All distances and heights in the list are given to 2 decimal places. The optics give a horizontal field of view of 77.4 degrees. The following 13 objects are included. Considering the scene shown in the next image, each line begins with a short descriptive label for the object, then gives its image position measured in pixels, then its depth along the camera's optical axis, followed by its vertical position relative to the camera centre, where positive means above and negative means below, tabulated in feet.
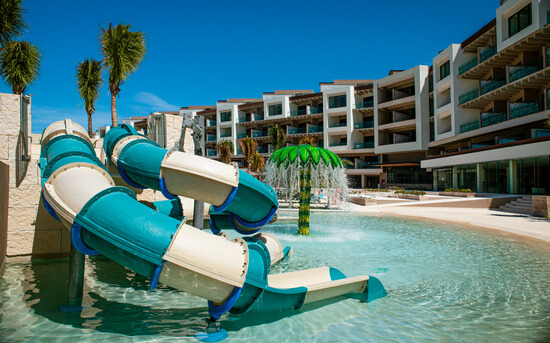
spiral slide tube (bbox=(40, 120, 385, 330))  10.69 -1.93
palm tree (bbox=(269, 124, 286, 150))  137.28 +19.00
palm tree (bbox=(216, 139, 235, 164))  138.51 +12.86
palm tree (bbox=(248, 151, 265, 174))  122.66 +7.35
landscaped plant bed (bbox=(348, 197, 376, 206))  74.15 -3.90
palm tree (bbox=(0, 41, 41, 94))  67.92 +24.08
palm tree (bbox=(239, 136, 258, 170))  126.93 +13.26
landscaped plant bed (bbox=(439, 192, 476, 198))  85.48 -2.77
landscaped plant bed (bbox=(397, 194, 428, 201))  78.54 -3.23
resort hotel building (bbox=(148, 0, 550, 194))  85.81 +26.72
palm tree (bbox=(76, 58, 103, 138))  93.50 +28.67
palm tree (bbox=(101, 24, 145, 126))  64.18 +25.12
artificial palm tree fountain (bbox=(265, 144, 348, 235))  32.83 +1.52
